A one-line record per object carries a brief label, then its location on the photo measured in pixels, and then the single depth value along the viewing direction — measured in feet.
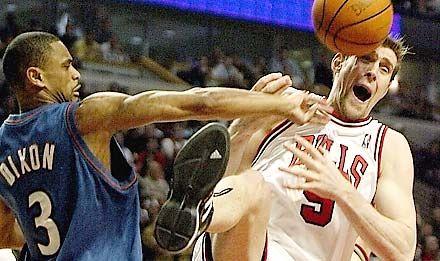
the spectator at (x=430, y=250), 59.25
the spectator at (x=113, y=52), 65.26
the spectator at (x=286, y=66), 76.25
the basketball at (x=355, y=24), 22.15
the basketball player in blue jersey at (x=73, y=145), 17.15
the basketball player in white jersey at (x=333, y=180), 21.37
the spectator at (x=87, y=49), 63.05
